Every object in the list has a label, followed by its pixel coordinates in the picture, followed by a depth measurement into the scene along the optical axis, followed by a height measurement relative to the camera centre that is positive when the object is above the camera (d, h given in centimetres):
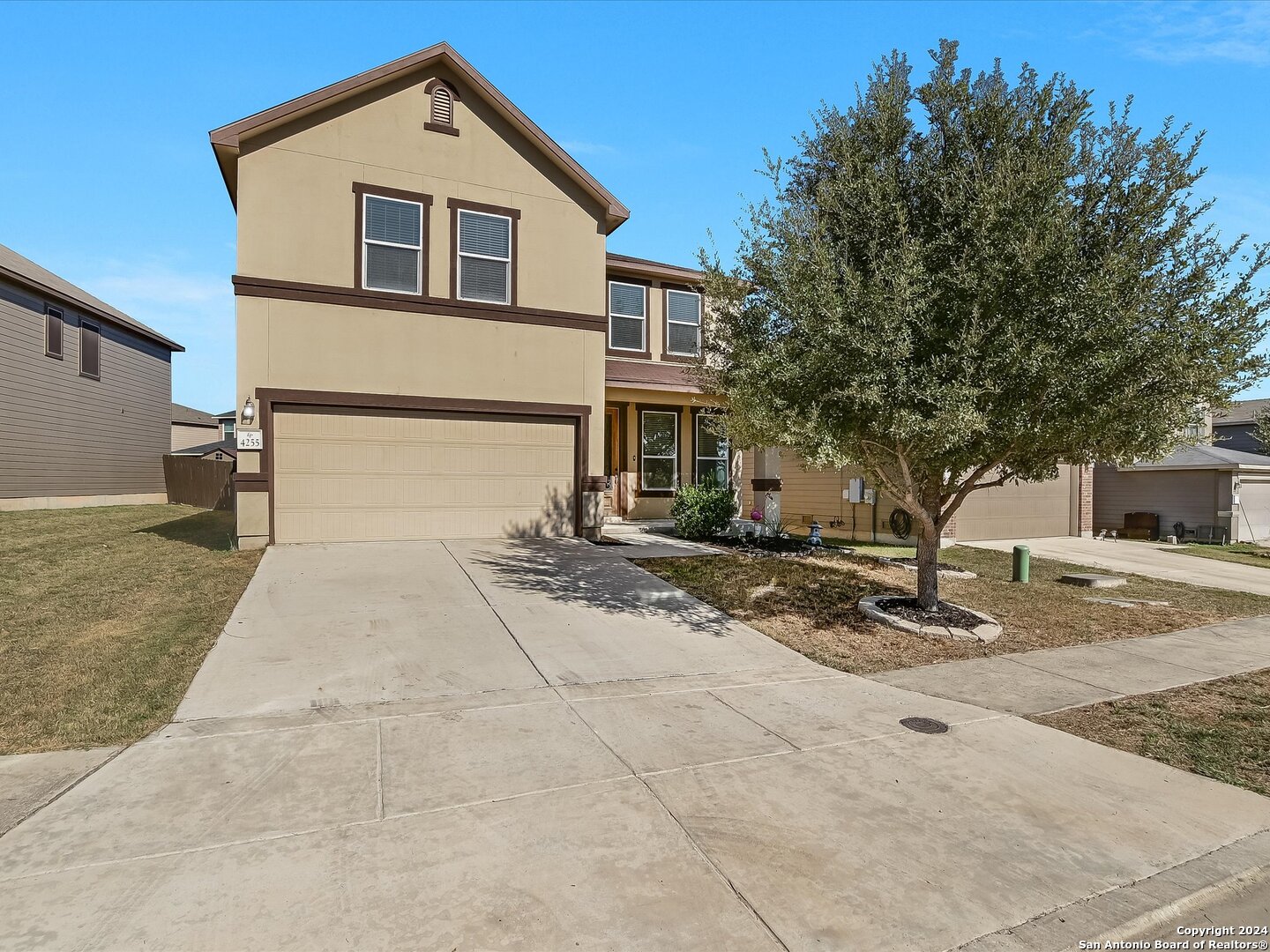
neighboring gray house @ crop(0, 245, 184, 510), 1803 +168
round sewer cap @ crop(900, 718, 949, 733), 514 -194
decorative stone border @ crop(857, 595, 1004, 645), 801 -191
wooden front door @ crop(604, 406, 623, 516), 1664 +1
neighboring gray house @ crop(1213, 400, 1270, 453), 3350 +199
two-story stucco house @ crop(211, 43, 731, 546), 1091 +244
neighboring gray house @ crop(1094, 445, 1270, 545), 1977 -70
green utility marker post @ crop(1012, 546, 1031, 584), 1198 -168
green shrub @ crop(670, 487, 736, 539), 1352 -96
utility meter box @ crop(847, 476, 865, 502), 1648 -63
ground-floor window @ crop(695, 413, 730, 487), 1709 +13
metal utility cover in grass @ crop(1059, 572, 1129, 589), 1169 -192
